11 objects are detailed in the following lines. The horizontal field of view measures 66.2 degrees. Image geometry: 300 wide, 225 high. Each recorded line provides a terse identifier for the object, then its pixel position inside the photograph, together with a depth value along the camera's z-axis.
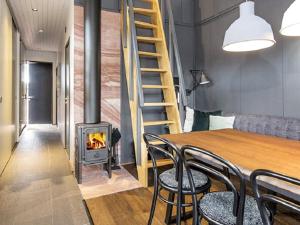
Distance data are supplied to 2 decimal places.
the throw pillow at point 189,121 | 3.62
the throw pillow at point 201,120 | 3.45
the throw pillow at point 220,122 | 3.18
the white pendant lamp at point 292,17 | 1.41
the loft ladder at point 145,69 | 2.88
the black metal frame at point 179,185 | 1.48
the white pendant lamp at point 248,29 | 1.73
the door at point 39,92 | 8.26
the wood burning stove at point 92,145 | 2.96
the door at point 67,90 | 3.98
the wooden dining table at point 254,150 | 1.11
